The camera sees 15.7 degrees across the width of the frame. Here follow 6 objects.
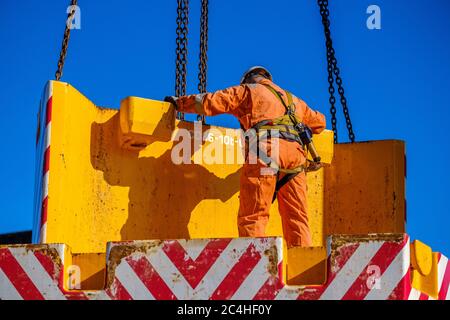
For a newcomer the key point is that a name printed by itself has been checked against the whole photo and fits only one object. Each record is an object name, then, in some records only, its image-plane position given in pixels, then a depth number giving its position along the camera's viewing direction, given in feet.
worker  32.63
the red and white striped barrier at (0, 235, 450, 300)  21.35
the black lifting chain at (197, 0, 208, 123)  40.05
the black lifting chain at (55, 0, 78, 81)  33.62
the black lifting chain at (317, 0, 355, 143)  40.97
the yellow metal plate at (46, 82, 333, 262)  31.22
